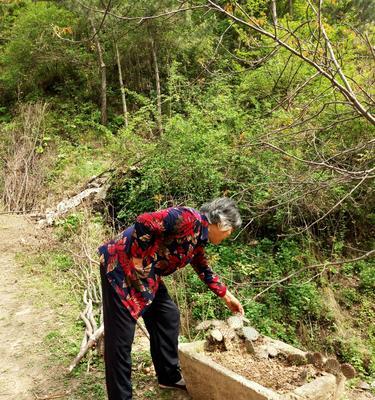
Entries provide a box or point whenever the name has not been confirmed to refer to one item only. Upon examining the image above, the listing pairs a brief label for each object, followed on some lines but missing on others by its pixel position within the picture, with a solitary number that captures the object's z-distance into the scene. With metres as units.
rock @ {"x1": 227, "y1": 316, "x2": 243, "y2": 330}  3.10
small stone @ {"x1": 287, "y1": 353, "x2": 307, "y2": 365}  2.81
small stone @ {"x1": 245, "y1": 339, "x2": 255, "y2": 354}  2.95
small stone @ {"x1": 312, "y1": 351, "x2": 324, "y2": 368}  2.74
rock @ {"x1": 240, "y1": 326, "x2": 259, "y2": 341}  3.01
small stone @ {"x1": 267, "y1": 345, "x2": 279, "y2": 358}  2.91
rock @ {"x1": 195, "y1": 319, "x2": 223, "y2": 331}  3.15
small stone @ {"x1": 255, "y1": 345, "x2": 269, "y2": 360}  2.90
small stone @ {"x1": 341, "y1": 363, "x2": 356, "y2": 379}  2.75
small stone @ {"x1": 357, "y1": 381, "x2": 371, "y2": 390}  4.12
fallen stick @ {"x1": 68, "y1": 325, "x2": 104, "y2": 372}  3.51
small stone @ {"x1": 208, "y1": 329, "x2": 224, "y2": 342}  2.98
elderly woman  2.52
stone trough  2.43
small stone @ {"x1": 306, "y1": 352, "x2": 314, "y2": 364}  2.78
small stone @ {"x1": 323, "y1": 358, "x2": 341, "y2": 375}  2.69
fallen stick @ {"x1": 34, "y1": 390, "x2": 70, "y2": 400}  3.19
